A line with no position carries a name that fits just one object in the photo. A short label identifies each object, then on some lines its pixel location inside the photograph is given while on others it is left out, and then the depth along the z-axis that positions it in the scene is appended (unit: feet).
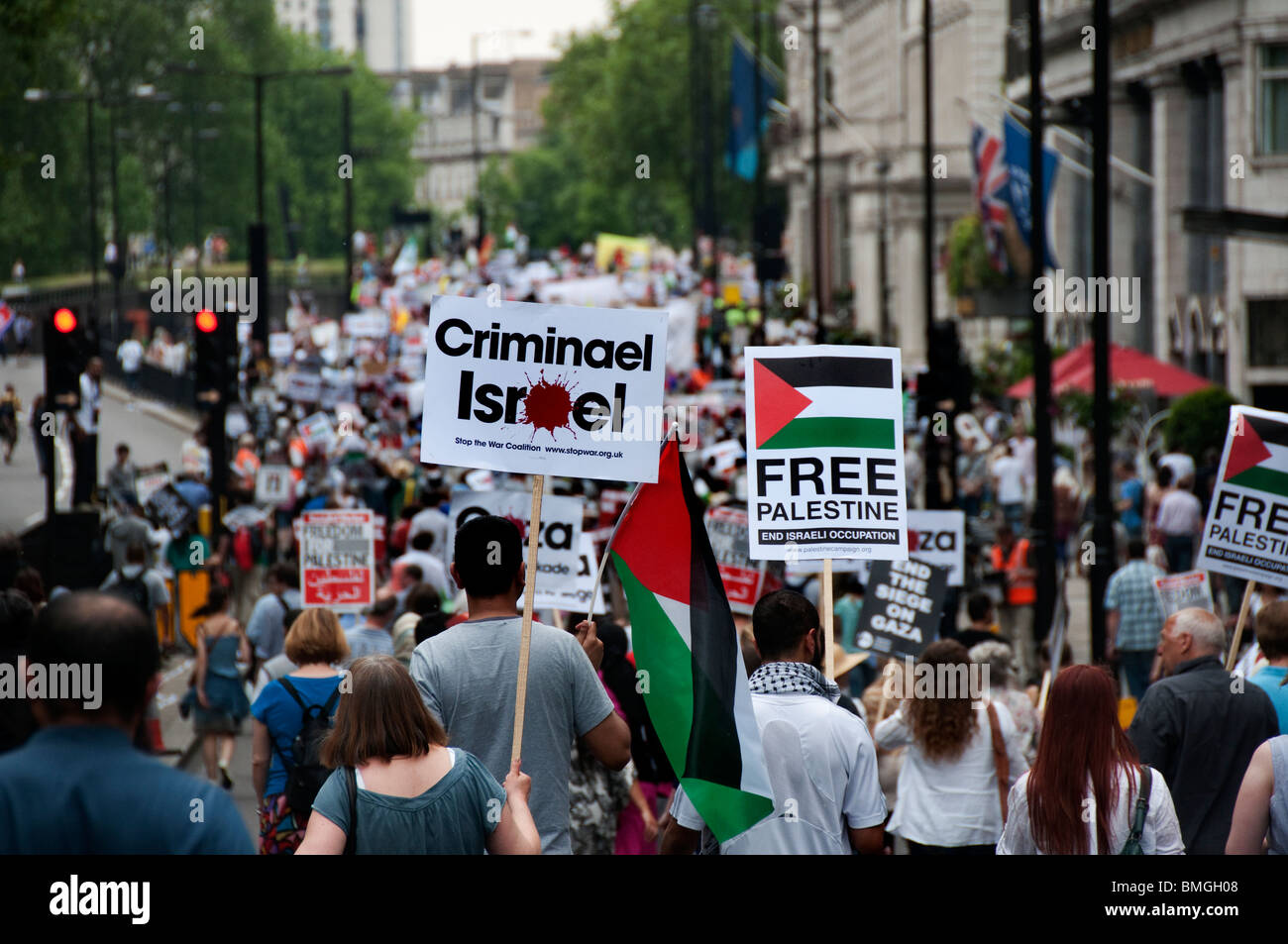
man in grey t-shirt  18.47
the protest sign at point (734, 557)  37.70
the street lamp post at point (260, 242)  78.95
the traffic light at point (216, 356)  62.75
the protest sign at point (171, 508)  64.69
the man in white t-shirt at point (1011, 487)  78.89
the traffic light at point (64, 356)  53.67
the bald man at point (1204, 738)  22.71
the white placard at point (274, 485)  76.79
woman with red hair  18.01
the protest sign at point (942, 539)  40.47
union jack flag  99.35
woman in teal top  15.51
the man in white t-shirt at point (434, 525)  51.29
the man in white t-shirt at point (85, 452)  65.73
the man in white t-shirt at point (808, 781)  18.33
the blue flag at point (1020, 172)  89.92
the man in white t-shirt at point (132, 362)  160.86
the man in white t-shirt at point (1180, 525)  61.16
